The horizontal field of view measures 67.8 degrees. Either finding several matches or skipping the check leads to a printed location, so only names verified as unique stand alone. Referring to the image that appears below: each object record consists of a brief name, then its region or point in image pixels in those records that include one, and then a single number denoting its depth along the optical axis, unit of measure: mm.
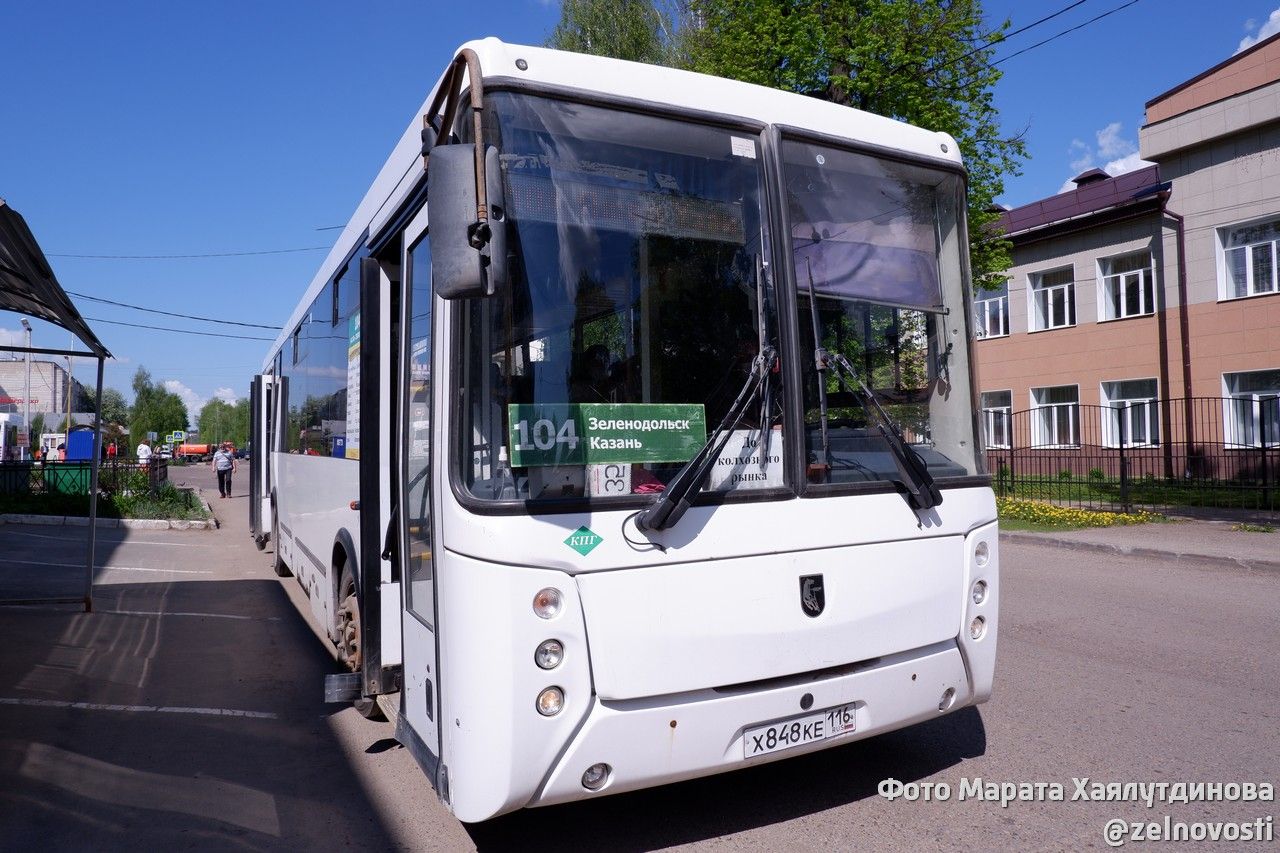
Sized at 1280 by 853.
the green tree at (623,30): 28034
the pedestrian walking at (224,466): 28541
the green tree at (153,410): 89938
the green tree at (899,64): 17953
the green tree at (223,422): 127244
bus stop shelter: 5879
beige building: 21328
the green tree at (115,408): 85000
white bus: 3307
